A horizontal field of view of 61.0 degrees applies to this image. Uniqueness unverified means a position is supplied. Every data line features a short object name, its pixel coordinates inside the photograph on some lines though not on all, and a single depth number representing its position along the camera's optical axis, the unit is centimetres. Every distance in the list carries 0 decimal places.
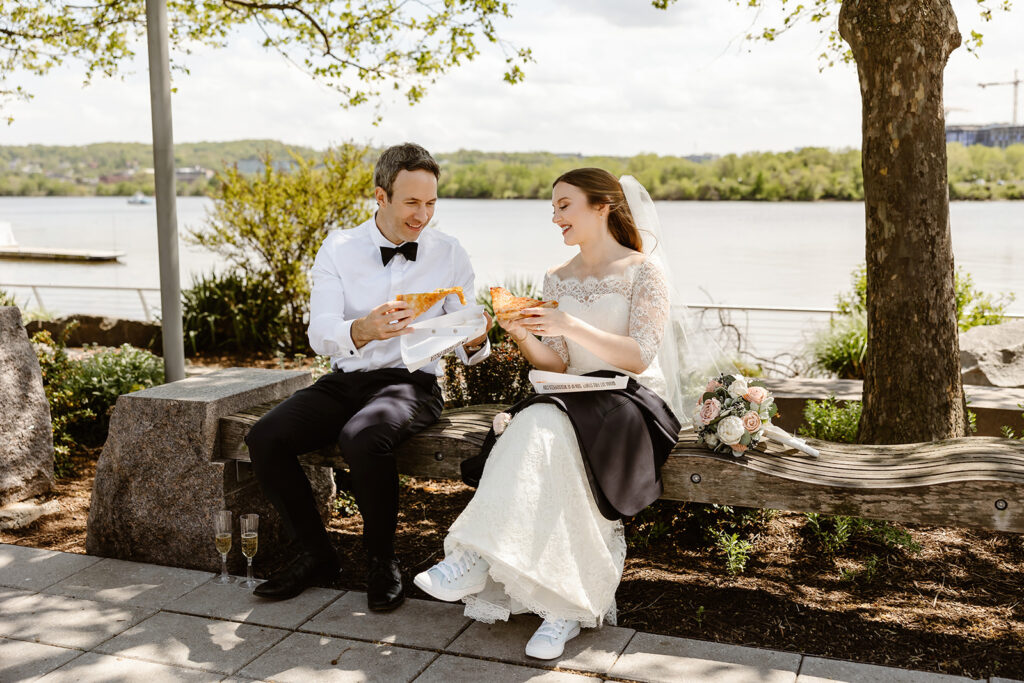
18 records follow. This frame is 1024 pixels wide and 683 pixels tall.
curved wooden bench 280
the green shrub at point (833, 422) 459
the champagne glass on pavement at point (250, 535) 335
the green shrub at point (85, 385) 538
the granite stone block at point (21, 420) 437
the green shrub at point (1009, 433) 424
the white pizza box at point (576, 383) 316
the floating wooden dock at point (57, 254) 2447
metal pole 465
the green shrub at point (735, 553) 351
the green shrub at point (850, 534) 359
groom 332
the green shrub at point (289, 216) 882
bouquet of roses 310
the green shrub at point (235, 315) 883
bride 285
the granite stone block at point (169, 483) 364
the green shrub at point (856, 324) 726
